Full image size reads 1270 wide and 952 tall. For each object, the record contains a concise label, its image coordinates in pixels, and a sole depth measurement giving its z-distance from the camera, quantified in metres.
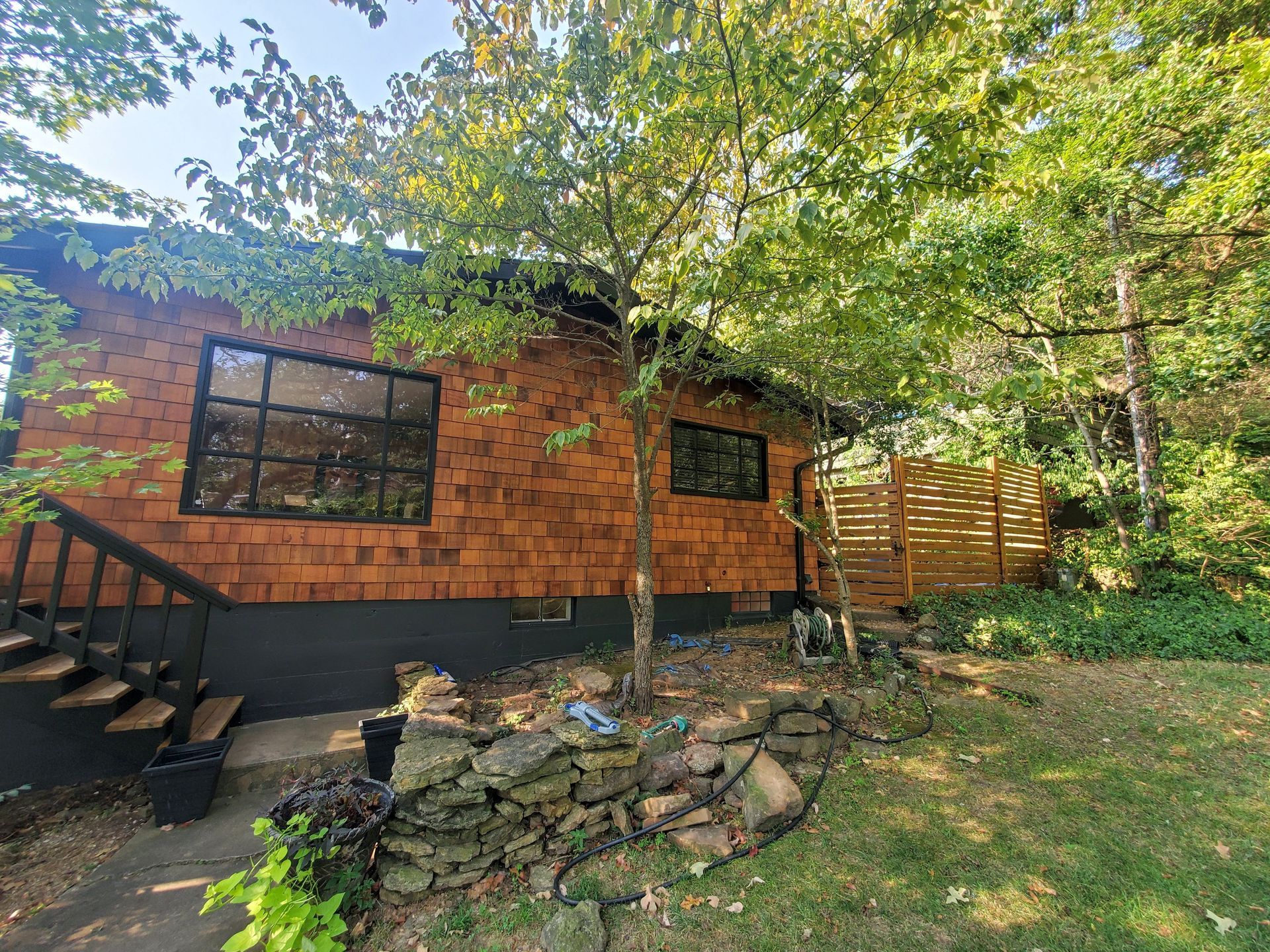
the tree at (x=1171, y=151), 5.46
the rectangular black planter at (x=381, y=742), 3.13
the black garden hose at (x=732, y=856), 2.28
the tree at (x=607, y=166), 2.70
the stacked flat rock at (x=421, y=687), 3.63
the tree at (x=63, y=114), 3.10
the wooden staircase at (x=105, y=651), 2.90
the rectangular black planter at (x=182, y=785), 2.80
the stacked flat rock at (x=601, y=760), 2.71
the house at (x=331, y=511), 3.63
